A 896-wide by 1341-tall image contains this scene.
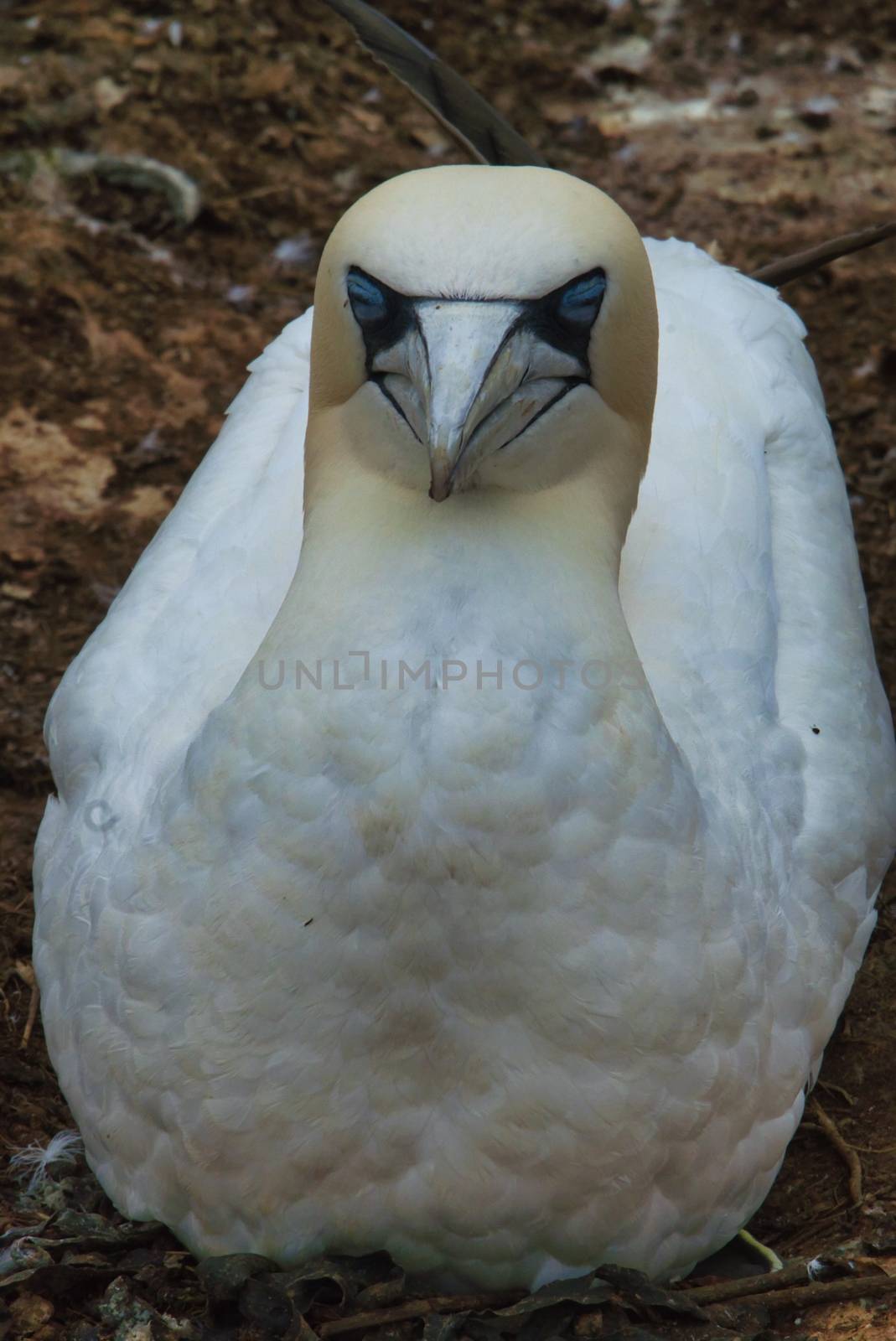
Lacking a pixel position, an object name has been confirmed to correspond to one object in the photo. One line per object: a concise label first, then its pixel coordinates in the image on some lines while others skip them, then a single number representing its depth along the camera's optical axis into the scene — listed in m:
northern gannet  6.47
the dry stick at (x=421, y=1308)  7.10
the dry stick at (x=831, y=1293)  7.50
